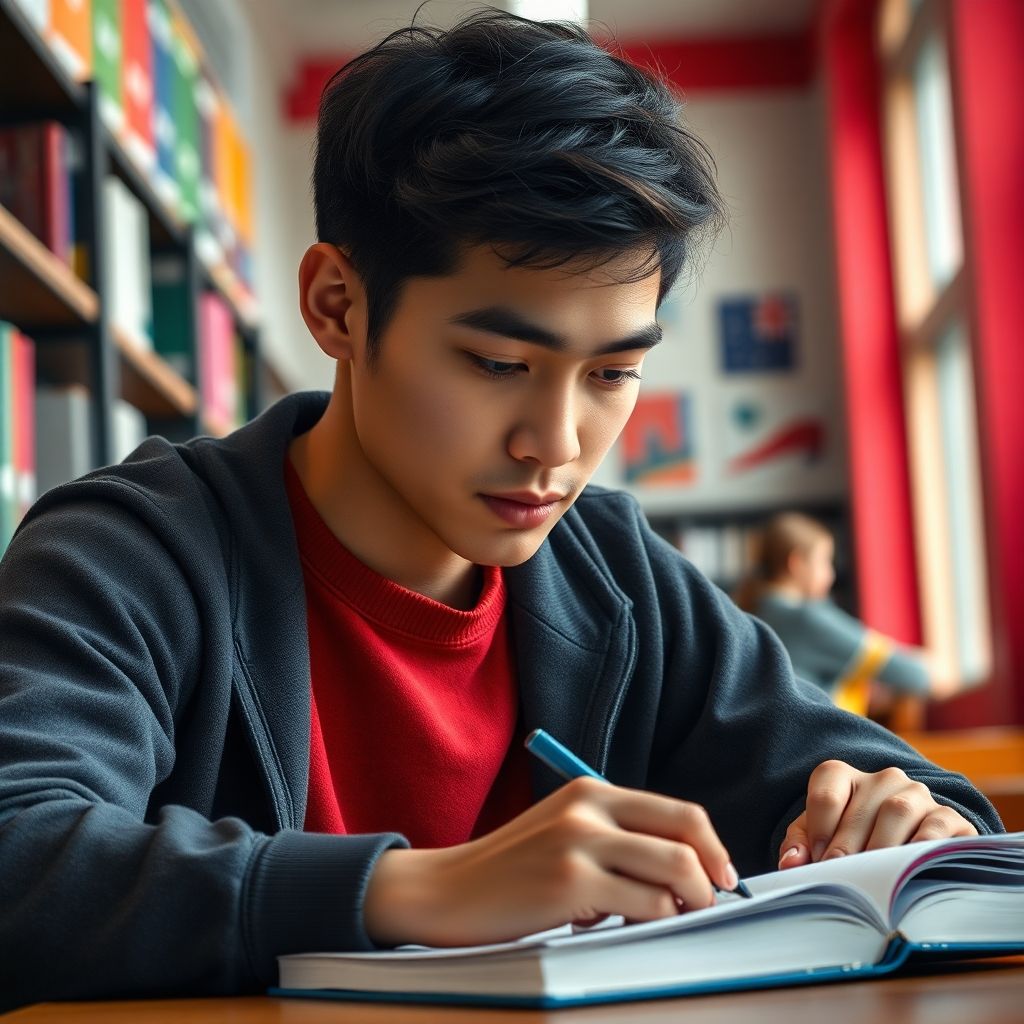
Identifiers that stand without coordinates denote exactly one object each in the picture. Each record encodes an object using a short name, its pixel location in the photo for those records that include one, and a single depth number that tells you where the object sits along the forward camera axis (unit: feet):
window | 20.10
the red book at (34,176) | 8.00
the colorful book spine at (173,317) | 10.89
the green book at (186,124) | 12.29
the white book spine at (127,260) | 9.11
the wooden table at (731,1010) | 2.09
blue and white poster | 23.85
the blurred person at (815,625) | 16.66
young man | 2.54
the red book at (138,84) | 10.55
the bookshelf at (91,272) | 7.63
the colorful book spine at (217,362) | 11.50
